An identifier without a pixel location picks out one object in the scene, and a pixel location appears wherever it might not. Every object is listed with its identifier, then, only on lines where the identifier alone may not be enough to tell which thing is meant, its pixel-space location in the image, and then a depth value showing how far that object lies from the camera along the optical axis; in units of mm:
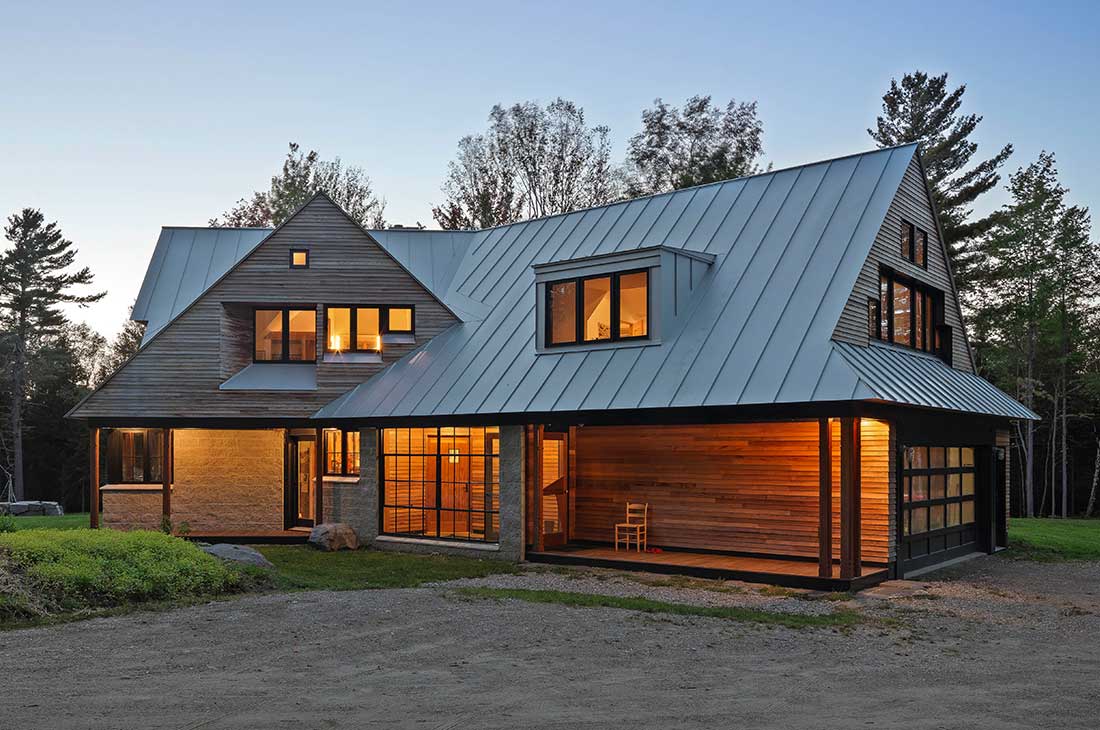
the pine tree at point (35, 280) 45938
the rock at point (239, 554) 13203
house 14164
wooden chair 16500
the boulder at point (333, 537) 17469
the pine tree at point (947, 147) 37656
